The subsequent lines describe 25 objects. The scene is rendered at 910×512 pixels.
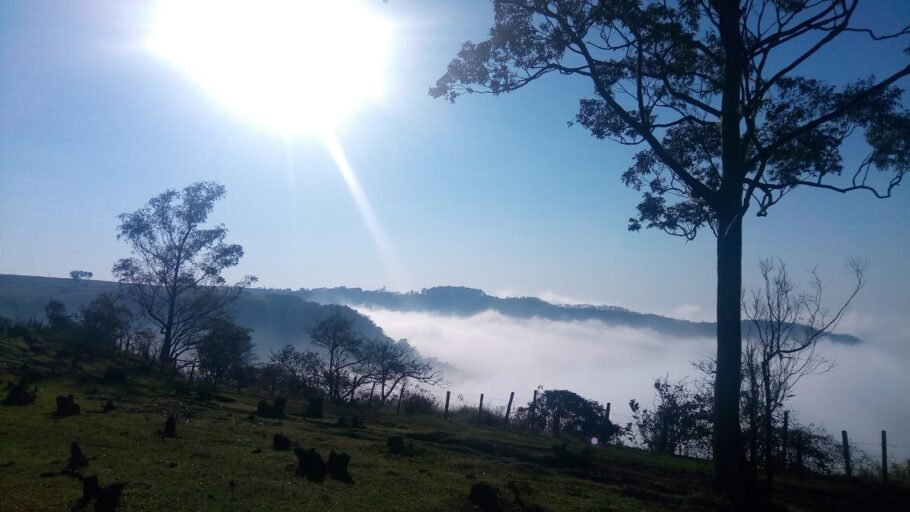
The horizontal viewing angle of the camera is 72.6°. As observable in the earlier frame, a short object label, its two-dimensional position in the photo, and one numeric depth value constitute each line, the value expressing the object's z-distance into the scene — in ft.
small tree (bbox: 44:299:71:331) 115.44
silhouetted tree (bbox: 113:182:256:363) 118.93
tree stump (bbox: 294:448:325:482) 30.07
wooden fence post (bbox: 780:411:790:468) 54.54
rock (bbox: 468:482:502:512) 27.02
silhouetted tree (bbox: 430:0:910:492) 39.34
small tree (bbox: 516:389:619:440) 85.05
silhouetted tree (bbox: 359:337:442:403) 103.04
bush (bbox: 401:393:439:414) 93.30
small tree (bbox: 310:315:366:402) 104.42
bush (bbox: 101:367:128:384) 73.61
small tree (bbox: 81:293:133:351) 108.37
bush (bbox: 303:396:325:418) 64.28
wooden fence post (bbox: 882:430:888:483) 55.57
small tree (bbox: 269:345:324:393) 104.27
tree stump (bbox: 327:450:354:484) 30.86
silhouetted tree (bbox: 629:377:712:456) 71.57
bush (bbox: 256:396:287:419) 58.39
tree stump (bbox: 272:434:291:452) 37.37
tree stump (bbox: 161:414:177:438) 38.99
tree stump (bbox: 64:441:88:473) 27.73
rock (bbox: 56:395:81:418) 42.70
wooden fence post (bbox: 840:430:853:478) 57.80
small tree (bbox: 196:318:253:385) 104.12
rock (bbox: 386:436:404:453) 41.57
